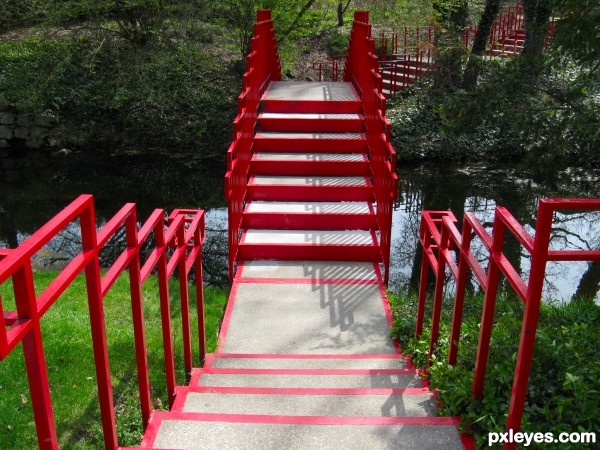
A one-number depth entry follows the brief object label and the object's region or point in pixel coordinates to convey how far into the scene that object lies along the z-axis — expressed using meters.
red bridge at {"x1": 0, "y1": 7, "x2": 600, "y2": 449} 2.46
